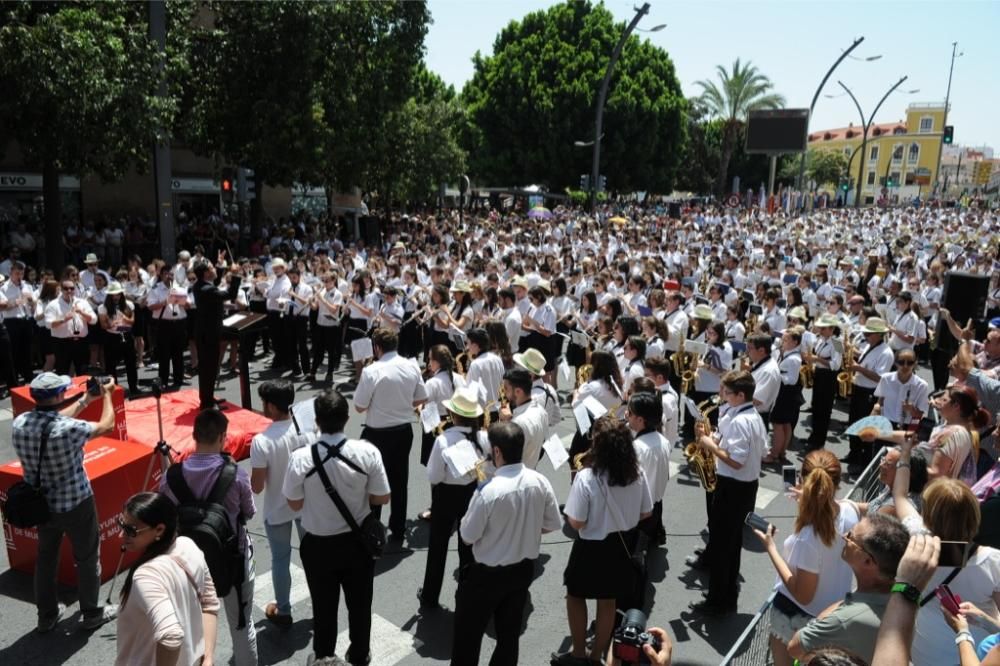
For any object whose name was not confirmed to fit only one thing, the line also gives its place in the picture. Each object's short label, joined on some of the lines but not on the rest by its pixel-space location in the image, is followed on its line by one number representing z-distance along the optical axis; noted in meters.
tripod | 5.13
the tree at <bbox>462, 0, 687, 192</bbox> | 40.72
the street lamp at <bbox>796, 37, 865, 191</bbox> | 29.50
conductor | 8.76
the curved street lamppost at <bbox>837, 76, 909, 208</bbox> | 39.02
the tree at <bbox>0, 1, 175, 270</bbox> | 12.78
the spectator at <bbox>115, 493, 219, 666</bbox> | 3.08
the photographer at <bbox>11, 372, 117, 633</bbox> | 4.76
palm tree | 50.44
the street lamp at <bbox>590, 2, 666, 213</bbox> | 22.14
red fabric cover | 7.88
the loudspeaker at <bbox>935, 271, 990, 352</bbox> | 10.86
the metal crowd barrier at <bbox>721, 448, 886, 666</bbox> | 3.68
